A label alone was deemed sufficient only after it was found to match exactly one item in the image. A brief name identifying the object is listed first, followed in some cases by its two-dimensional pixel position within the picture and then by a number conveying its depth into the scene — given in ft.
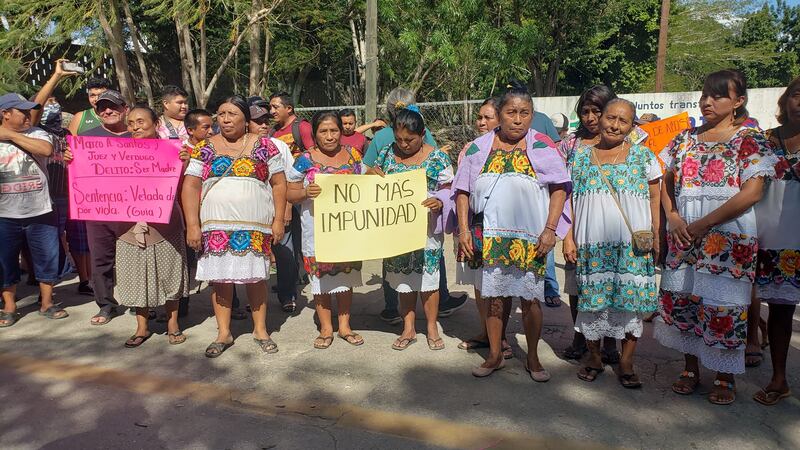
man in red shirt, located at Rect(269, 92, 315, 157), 19.02
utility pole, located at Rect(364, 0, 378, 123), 32.27
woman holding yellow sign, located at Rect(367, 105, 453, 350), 13.38
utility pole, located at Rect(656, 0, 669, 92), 54.54
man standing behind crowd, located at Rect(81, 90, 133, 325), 15.17
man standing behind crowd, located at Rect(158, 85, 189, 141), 17.43
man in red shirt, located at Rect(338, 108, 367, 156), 19.35
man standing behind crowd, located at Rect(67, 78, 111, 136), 17.44
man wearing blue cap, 15.52
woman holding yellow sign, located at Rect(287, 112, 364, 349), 13.87
